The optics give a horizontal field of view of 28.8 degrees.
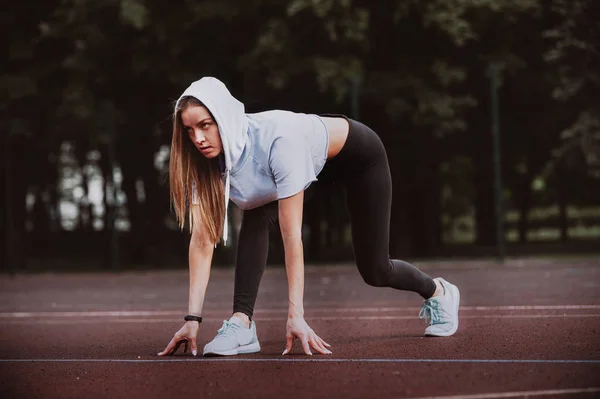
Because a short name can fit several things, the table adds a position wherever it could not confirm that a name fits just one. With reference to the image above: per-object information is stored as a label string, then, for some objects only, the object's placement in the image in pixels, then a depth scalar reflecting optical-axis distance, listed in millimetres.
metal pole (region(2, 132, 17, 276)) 20547
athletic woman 5566
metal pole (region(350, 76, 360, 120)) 19453
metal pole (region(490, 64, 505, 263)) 19078
